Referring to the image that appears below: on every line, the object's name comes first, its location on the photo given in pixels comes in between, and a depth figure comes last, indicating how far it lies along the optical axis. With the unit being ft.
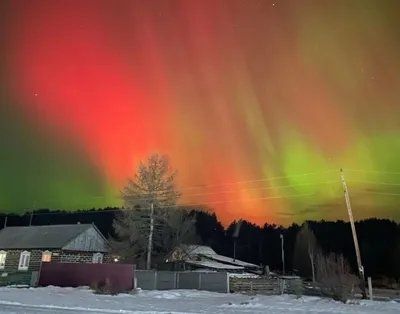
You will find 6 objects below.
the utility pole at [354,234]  92.41
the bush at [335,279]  82.58
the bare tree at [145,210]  148.15
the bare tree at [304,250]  273.54
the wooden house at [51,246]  148.66
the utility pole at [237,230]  376.05
